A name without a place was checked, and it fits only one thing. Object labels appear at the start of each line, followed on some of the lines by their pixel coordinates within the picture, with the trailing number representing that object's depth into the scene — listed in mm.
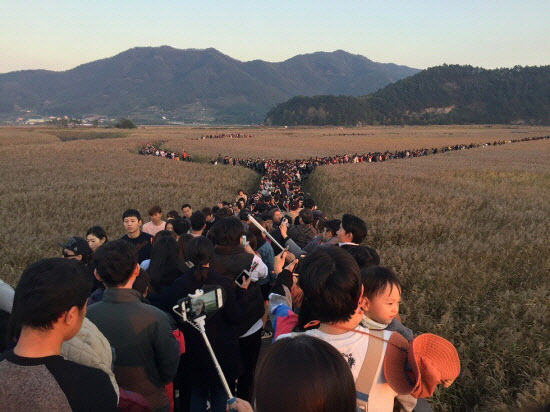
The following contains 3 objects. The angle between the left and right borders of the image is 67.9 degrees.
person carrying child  2096
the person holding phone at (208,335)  3523
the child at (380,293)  2717
